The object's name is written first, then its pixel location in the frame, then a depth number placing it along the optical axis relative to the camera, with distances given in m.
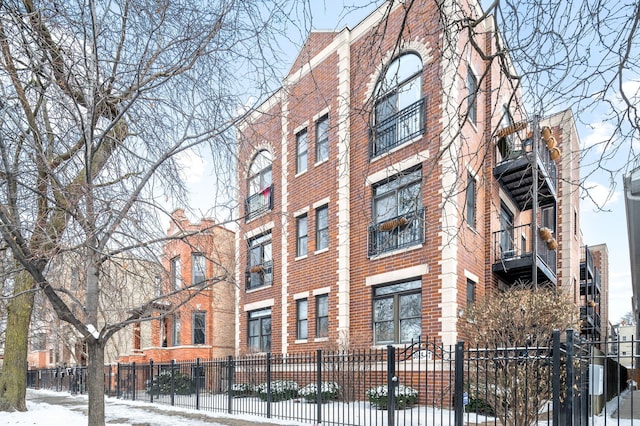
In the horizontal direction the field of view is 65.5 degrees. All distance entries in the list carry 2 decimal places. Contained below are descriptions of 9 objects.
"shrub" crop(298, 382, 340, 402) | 12.36
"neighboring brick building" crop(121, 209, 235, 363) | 23.64
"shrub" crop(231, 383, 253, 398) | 13.72
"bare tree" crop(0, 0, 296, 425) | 5.34
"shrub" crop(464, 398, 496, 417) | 10.65
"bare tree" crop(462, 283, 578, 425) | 8.02
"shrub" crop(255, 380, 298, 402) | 12.79
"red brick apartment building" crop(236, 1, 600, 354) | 13.01
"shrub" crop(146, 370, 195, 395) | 15.63
